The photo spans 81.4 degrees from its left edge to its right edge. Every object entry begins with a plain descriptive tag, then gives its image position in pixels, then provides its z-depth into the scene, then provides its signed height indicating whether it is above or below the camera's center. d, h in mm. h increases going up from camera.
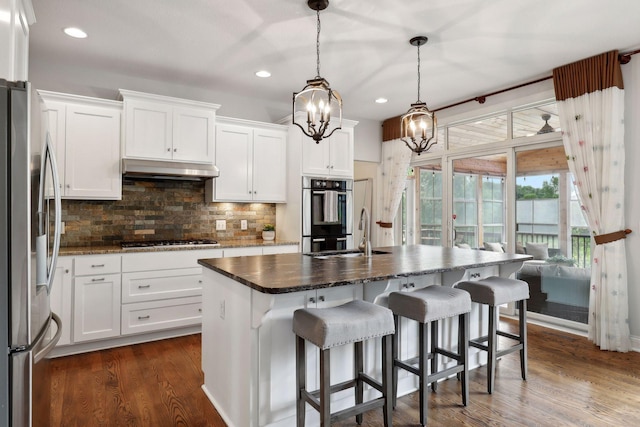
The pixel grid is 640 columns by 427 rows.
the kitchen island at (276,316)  1941 -564
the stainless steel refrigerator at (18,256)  1348 -149
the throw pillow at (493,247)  4578 -382
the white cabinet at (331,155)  4527 +771
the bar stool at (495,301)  2551 -597
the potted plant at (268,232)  4660 -202
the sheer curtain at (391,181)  5621 +548
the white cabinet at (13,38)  1922 +979
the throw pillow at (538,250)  4117 -378
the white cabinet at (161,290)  3484 -726
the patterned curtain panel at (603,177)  3348 +362
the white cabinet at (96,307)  3268 -821
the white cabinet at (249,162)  4277 +647
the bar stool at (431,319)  2143 -629
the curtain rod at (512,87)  3363 +1483
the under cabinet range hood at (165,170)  3613 +470
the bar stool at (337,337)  1754 -594
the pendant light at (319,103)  2428 +776
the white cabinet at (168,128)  3684 +912
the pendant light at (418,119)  2961 +805
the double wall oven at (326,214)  4504 +24
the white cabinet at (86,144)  3414 +684
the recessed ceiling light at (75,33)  3005 +1509
